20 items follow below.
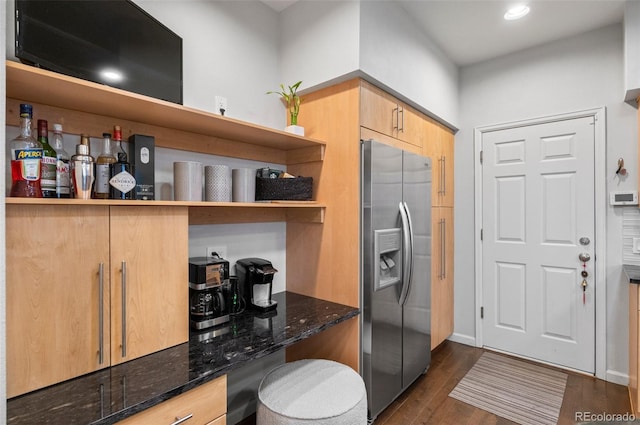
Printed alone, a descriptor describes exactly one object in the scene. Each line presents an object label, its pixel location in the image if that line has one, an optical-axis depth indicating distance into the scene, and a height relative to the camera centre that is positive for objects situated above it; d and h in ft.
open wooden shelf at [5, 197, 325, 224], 3.45 +0.03
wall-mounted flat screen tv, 3.61 +2.22
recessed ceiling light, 7.43 +4.74
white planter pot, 6.68 +1.73
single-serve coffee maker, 6.11 -1.39
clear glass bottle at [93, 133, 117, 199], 4.17 +0.43
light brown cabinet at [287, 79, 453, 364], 6.48 +0.13
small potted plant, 6.72 +2.43
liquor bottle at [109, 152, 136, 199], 4.17 +0.40
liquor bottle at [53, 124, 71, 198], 3.75 +0.50
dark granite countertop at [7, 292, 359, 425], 3.11 -1.93
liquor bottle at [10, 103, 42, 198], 3.51 +0.51
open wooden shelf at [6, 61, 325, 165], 3.59 +1.43
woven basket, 6.11 +0.43
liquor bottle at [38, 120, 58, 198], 3.64 +0.49
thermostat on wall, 7.88 +0.34
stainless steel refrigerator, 6.42 -1.33
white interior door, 8.66 -0.88
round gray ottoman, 4.50 -2.82
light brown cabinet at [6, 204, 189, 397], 3.32 -0.90
